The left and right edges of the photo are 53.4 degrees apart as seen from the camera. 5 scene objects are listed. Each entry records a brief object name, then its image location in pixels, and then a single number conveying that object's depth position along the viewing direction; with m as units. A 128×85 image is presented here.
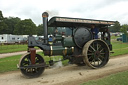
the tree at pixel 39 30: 69.78
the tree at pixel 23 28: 53.69
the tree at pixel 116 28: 85.51
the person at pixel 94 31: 6.68
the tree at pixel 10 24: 60.77
